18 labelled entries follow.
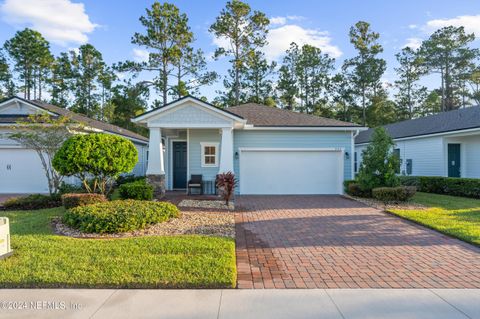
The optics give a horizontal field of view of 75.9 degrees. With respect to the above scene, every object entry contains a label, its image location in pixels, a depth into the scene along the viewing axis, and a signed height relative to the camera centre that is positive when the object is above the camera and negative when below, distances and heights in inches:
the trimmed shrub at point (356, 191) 481.7 -39.3
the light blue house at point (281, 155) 544.7 +19.5
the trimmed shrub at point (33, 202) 381.1 -46.3
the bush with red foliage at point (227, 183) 405.4 -23.0
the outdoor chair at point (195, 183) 522.6 -29.3
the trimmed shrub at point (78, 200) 342.6 -38.3
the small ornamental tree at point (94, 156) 351.3 +11.1
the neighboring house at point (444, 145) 560.4 +41.6
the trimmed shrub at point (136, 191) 404.5 -33.7
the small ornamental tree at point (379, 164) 448.5 +3.0
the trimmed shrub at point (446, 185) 484.6 -32.5
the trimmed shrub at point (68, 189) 428.1 -33.1
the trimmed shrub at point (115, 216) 260.7 -45.1
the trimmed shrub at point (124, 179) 615.0 -27.2
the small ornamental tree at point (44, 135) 414.3 +42.4
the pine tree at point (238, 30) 1021.8 +460.5
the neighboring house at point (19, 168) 534.3 -4.2
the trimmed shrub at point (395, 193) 419.8 -37.3
